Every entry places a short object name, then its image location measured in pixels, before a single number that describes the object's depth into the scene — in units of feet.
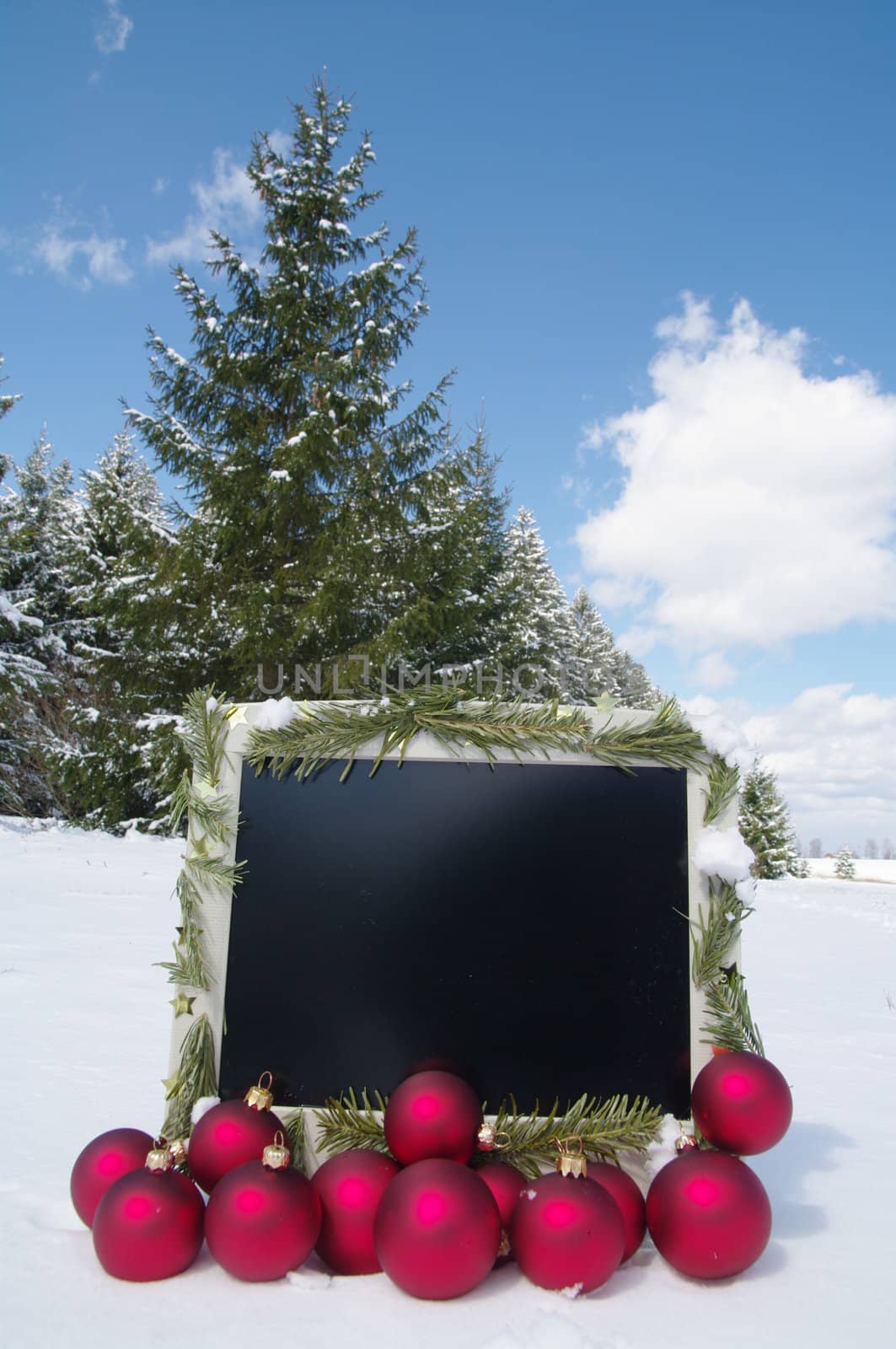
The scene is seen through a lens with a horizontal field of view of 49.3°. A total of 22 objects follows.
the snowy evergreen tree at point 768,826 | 61.02
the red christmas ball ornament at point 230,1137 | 1.97
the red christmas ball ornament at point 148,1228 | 1.77
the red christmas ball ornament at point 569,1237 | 1.75
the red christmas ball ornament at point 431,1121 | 1.93
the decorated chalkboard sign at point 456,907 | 2.10
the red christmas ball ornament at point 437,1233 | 1.73
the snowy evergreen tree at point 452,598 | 32.36
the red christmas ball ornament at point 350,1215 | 1.88
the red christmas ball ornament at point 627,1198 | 1.92
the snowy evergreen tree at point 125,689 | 32.11
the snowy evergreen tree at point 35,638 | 42.72
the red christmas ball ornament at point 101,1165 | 1.97
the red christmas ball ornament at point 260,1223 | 1.77
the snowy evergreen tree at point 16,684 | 42.27
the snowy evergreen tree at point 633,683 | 86.01
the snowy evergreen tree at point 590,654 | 72.90
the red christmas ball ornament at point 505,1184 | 1.92
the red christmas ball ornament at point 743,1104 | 1.99
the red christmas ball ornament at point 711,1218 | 1.82
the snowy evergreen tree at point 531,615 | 43.74
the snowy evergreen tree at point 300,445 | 31.82
